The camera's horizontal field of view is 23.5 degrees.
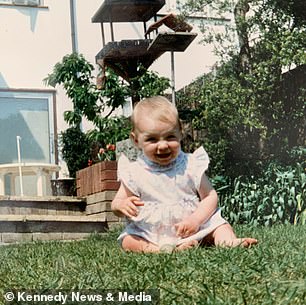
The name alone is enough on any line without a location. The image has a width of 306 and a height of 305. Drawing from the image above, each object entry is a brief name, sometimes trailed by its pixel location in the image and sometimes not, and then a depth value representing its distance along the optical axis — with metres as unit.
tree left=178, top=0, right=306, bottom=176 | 4.78
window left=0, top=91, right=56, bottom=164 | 6.51
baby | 2.29
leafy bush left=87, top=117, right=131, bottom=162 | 5.42
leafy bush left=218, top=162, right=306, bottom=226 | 4.25
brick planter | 4.72
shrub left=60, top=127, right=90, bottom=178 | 6.04
